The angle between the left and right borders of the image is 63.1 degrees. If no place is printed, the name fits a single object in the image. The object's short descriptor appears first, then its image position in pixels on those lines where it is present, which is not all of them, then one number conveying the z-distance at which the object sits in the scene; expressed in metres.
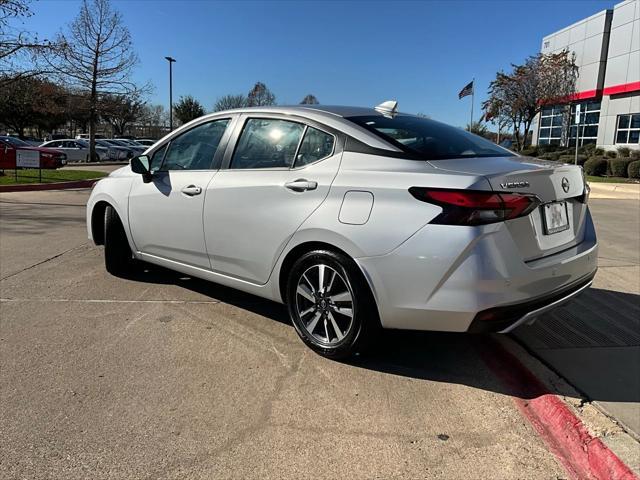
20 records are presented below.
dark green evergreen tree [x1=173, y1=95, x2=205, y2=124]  53.50
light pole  41.50
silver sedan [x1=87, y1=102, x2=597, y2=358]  2.87
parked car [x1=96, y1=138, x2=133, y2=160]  31.77
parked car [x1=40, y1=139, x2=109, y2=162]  30.11
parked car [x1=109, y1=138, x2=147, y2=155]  33.22
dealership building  26.94
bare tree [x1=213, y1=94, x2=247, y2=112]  55.01
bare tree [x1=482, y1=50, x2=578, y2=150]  32.25
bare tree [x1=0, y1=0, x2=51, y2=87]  13.89
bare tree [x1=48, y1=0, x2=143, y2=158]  23.00
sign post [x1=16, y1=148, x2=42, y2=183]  15.48
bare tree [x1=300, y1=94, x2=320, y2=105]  66.49
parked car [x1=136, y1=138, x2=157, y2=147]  40.09
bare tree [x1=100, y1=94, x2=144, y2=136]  24.80
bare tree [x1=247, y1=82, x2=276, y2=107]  55.34
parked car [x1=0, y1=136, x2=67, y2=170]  16.57
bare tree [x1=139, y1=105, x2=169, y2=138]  77.81
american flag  36.75
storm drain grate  3.85
